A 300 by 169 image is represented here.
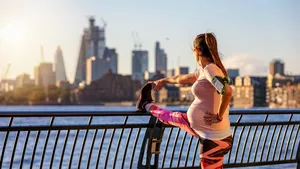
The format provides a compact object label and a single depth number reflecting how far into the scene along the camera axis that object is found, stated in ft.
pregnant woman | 19.94
